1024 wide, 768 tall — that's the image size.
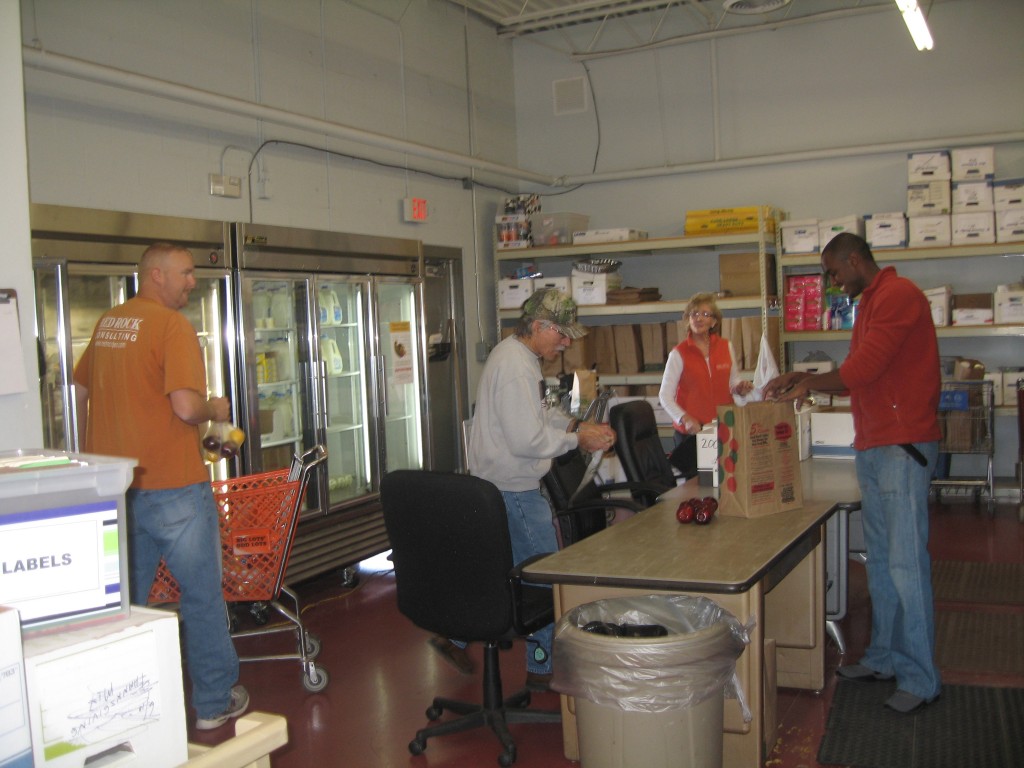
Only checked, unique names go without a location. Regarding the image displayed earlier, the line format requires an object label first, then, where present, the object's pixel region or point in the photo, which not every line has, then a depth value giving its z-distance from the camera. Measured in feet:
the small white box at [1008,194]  23.26
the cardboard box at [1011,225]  23.26
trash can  8.14
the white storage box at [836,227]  24.62
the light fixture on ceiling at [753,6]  20.63
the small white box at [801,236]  24.95
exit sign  23.36
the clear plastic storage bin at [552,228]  27.12
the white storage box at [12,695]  3.85
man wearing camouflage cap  12.23
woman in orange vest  19.11
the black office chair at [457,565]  10.55
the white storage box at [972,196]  23.50
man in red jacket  11.78
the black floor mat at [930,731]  10.84
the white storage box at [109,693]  4.15
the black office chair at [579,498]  14.39
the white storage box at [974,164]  23.47
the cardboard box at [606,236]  26.32
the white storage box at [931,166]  23.88
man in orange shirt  11.58
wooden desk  9.33
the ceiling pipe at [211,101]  14.39
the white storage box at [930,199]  23.86
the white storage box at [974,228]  23.49
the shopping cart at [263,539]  13.57
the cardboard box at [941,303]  23.98
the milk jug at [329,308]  20.30
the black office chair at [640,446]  16.81
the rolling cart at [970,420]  23.43
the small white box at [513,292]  27.02
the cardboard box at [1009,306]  23.43
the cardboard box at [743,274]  25.35
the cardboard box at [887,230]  24.22
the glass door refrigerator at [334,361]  18.35
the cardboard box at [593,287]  26.45
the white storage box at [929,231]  23.88
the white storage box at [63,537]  4.59
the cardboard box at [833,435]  16.28
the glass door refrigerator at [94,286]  14.12
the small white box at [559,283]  27.04
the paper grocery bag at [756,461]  11.76
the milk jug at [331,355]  20.44
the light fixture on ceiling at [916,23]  17.22
